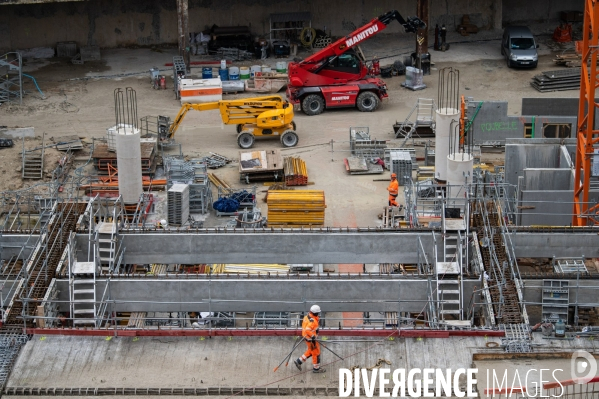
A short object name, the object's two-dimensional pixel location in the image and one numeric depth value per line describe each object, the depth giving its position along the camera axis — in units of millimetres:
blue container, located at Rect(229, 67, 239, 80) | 51053
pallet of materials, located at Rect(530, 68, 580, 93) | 49375
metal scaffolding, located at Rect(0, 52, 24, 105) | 49094
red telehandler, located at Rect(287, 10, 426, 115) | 46875
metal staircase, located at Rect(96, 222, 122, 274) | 30625
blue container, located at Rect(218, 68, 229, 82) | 51188
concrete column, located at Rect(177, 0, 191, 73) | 49719
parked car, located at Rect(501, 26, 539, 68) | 51781
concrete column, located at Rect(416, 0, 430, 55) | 50531
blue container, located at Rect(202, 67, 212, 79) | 50834
